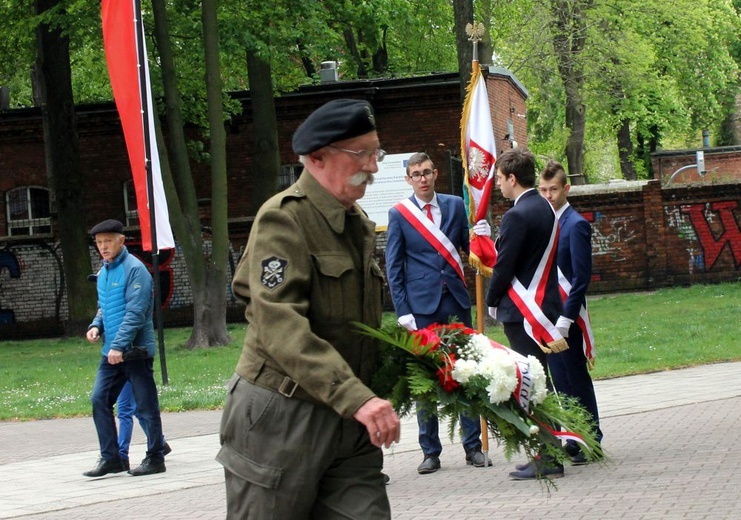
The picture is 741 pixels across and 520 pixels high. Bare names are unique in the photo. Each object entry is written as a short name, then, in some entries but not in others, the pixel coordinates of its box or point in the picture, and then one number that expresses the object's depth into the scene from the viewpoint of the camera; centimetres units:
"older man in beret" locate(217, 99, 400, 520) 383
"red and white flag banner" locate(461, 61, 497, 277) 988
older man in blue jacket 956
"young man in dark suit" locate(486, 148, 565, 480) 804
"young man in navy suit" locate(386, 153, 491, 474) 871
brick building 2969
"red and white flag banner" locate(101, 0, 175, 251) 1639
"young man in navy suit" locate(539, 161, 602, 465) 866
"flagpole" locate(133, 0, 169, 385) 1611
